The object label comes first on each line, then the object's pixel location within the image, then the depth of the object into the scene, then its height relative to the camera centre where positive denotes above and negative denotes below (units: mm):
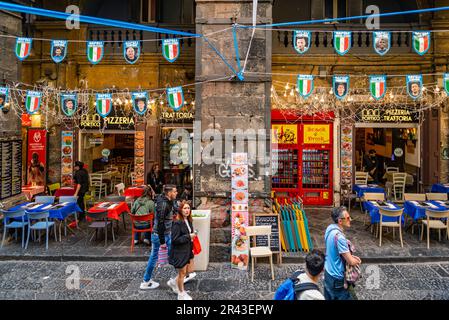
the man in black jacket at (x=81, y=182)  9711 -564
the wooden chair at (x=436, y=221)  8008 -1398
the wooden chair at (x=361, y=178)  12699 -528
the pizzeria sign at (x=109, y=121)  12633 +1585
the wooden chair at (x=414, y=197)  9547 -935
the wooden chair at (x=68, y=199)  9231 -999
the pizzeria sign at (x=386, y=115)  12125 +1784
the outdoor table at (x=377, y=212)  8390 -1235
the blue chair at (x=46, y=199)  9328 -1013
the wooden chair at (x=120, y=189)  10899 -852
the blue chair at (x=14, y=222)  7956 -1426
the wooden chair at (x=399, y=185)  12398 -769
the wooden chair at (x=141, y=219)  7766 -1303
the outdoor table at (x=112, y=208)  8289 -1148
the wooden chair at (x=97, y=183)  12859 -775
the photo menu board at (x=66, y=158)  12695 +184
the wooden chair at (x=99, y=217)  8078 -1324
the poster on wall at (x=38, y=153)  12403 +362
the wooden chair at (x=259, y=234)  6480 -1385
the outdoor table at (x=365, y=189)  10914 -815
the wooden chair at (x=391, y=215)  8031 -1236
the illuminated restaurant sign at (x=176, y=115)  12453 +1795
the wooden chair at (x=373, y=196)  9766 -938
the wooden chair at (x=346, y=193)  11676 -1046
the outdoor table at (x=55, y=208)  8289 -1139
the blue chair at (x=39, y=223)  7844 -1415
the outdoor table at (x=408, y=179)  12820 -566
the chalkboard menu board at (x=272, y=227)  7090 -1373
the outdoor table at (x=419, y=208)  8383 -1097
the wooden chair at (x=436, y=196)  9656 -913
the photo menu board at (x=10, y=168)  9555 -160
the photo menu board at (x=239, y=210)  6988 -1000
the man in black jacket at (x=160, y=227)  5895 -1124
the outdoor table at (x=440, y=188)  10598 -750
